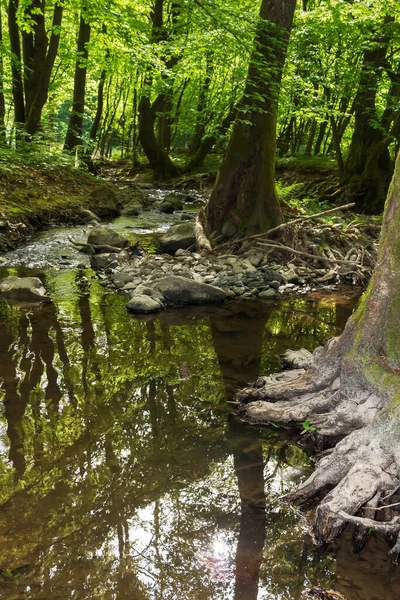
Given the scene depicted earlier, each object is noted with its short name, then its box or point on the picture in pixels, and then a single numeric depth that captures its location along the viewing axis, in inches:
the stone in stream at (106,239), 444.9
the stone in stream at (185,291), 329.7
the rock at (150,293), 324.5
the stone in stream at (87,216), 571.8
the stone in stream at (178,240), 440.5
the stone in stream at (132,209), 658.8
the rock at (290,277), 388.2
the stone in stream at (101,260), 408.5
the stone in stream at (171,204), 687.1
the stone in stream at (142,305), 305.4
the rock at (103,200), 625.3
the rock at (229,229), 424.5
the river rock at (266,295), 355.3
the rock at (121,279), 359.3
